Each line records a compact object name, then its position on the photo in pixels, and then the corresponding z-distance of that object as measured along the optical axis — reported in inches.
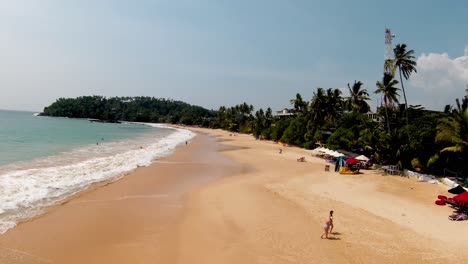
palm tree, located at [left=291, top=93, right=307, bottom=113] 2824.8
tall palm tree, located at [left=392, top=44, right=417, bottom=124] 1304.5
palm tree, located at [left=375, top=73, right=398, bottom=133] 1347.2
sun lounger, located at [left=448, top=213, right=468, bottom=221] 603.8
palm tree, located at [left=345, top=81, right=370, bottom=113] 1870.1
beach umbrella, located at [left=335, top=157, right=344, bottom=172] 1128.0
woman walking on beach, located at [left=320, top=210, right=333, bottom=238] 500.4
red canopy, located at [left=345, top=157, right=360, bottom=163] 1103.6
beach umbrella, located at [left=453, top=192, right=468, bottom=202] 618.5
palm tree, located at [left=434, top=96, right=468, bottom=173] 892.6
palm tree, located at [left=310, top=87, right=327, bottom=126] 2007.9
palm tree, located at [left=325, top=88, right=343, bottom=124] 1988.2
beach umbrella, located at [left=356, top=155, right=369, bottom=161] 1196.6
